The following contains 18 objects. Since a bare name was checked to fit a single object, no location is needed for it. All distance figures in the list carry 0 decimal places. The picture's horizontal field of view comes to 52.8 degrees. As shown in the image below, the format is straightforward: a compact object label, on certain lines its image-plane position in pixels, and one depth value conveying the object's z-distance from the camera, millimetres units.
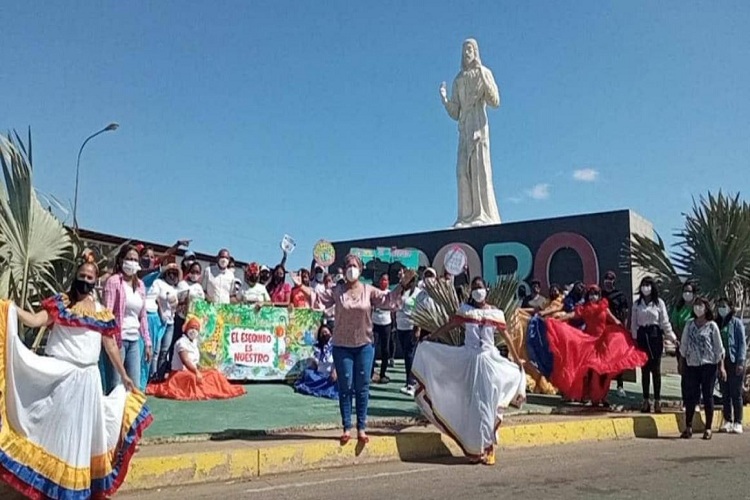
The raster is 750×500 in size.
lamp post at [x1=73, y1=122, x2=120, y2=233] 7441
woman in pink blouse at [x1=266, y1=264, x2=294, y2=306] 12633
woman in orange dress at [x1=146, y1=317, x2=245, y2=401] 10039
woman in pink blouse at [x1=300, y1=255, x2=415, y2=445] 7594
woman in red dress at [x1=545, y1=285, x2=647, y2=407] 10875
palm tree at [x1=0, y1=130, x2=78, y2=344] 6445
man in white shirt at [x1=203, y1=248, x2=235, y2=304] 11609
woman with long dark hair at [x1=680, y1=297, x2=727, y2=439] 10016
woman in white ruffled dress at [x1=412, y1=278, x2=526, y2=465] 7824
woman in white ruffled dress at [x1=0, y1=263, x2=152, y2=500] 5320
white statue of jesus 25750
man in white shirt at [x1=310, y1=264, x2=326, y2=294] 13628
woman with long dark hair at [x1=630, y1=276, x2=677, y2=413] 11047
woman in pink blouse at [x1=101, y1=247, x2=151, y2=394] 7566
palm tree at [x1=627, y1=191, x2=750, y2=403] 11945
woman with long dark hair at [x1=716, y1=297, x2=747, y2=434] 10461
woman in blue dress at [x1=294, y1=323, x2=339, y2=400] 11102
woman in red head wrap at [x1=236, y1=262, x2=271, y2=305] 11812
